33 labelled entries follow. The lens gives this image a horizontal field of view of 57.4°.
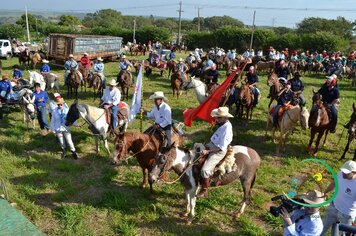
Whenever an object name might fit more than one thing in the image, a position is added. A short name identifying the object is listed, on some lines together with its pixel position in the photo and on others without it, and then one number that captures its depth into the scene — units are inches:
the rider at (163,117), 325.1
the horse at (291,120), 405.1
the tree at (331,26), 2468.0
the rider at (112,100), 399.5
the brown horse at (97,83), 617.6
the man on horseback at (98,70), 624.7
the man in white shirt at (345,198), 208.4
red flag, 352.2
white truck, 1090.1
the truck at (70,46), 929.5
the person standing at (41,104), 437.5
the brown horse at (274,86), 572.7
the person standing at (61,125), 365.7
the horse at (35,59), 908.6
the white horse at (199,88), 558.6
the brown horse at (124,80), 636.7
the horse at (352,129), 391.9
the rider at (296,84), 503.2
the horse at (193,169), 250.5
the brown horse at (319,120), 390.3
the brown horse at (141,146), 287.0
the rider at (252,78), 535.5
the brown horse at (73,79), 627.2
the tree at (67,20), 2588.6
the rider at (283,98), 428.1
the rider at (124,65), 705.0
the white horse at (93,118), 363.3
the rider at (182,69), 662.3
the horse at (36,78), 567.4
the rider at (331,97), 404.8
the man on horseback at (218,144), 251.4
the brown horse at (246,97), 501.4
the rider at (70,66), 642.8
